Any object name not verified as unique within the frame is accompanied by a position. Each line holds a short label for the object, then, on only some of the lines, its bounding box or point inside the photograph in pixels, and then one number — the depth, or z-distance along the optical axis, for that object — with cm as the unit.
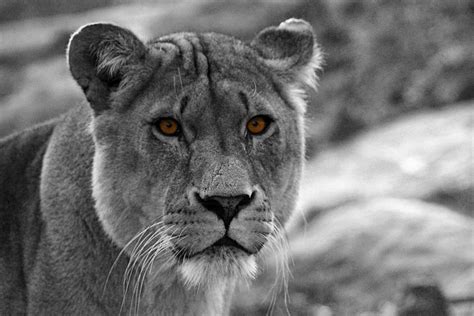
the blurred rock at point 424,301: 1294
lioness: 889
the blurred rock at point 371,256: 1548
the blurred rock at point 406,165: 1812
